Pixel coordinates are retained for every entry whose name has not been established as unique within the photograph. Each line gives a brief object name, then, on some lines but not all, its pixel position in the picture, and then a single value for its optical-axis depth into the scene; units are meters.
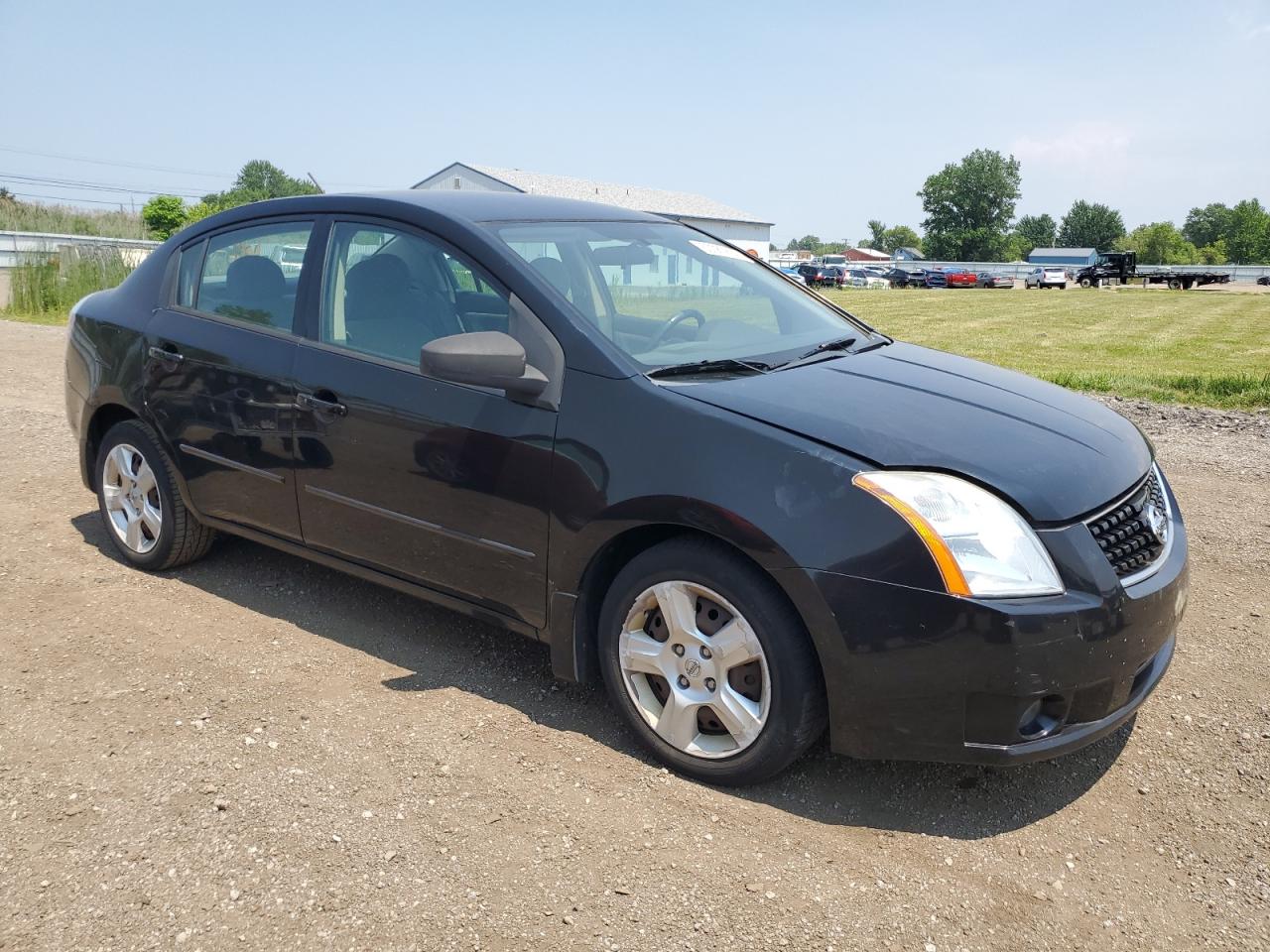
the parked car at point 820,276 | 56.00
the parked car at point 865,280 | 69.38
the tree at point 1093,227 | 131.88
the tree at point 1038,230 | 151.12
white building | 50.81
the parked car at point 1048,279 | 58.03
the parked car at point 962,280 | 63.25
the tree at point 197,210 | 68.68
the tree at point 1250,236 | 105.19
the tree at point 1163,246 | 114.19
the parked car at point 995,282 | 62.28
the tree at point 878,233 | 185.38
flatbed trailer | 56.50
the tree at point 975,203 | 119.38
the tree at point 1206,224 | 133.38
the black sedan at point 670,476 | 2.73
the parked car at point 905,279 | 67.50
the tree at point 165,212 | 72.62
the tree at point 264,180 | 126.64
